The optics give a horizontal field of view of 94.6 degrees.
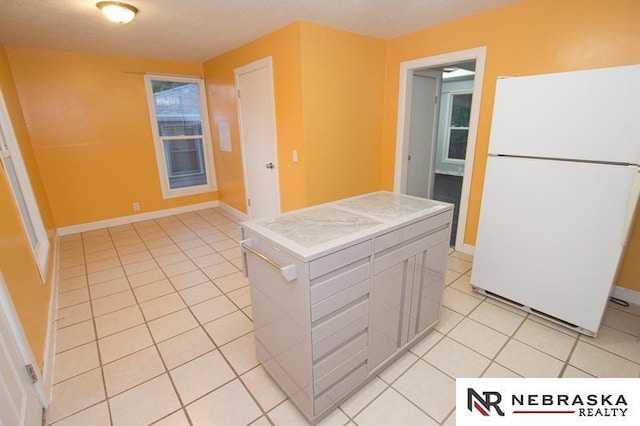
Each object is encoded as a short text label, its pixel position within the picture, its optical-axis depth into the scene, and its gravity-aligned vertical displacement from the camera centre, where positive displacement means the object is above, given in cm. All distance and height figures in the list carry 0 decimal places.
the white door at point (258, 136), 354 -2
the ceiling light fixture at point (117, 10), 235 +99
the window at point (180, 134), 468 +3
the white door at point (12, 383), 124 -106
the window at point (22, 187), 272 -46
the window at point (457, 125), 751 +11
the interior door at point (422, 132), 382 -2
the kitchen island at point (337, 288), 135 -78
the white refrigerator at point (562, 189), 176 -41
